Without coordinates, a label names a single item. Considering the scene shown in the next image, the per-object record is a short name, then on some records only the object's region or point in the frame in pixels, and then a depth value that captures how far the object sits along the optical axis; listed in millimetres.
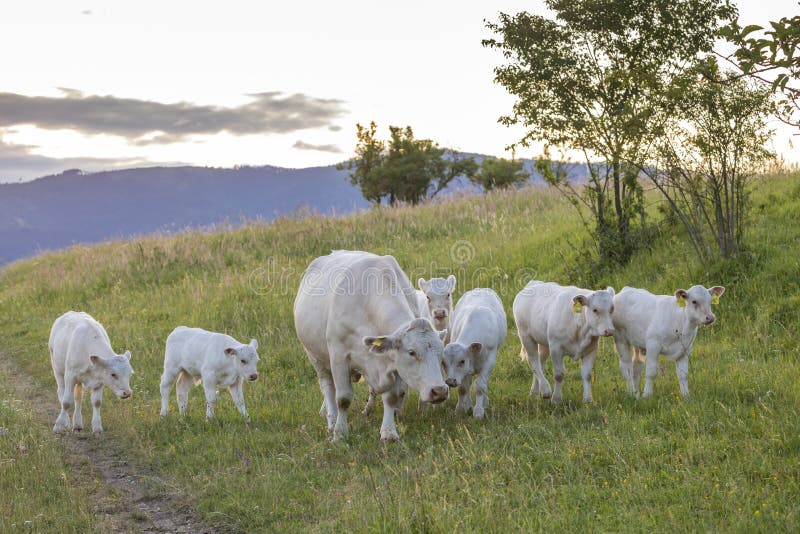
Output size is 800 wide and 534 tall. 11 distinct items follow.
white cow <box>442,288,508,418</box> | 9547
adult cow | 8609
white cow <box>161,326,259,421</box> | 11594
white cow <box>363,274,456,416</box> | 11914
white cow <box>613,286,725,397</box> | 9844
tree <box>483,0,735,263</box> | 16516
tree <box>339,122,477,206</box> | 55469
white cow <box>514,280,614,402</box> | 10023
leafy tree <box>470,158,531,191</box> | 57375
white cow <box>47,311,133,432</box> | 11281
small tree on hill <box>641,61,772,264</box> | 14461
